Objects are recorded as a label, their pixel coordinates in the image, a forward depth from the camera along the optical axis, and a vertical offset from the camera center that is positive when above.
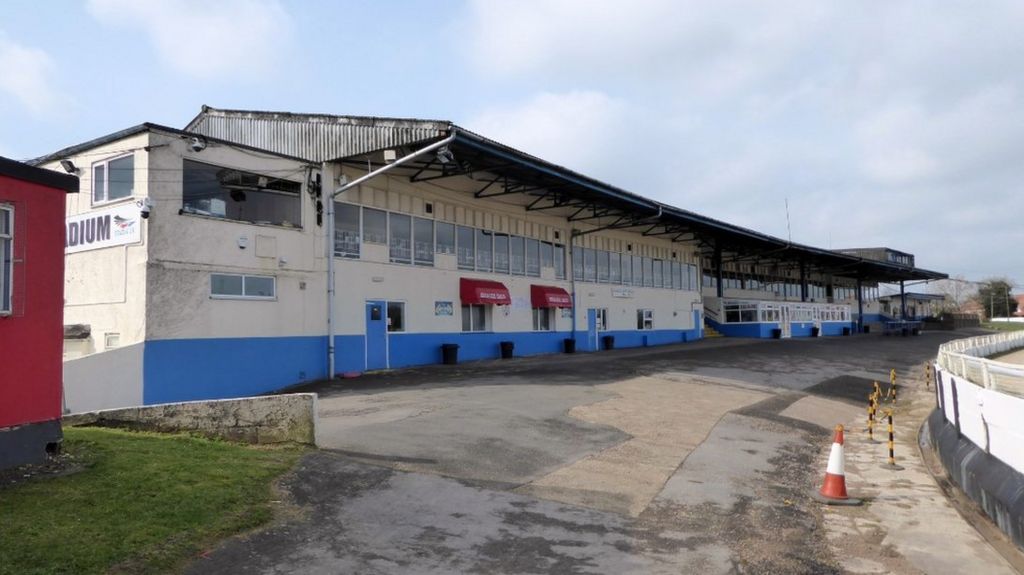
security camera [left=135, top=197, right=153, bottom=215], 15.27 +2.82
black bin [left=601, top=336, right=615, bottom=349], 32.91 -1.14
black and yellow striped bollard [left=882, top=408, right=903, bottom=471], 10.97 -2.54
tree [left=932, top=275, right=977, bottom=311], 117.62 +3.86
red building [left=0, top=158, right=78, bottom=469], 7.07 +0.25
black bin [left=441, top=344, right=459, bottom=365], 23.53 -1.15
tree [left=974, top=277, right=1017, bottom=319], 106.44 +2.11
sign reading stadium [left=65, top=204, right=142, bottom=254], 15.66 +2.50
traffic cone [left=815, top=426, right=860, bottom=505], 8.50 -2.23
